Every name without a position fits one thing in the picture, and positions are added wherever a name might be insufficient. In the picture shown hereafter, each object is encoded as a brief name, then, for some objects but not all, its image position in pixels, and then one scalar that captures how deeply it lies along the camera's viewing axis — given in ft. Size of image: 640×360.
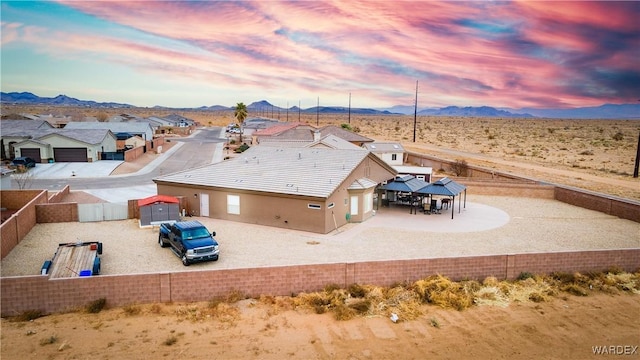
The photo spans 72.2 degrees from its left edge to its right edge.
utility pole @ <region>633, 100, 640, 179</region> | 150.58
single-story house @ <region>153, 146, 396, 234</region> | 86.99
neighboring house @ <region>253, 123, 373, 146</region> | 198.14
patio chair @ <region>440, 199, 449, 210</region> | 107.76
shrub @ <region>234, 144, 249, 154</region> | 227.51
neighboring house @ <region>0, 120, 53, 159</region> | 180.86
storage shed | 87.95
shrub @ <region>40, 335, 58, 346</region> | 45.43
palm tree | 281.41
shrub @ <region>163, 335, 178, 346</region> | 46.11
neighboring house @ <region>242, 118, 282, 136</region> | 315.94
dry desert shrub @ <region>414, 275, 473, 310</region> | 56.59
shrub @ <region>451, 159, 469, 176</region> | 159.07
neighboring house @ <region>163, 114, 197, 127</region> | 404.57
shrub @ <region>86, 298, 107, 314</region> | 51.44
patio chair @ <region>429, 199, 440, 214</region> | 105.60
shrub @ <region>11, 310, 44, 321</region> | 49.70
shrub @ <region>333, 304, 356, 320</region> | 52.54
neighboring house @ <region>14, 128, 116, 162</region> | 177.47
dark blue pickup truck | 66.23
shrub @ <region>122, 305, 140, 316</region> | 51.50
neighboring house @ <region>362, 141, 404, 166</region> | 176.24
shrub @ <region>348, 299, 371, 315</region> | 54.03
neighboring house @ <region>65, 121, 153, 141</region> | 234.58
